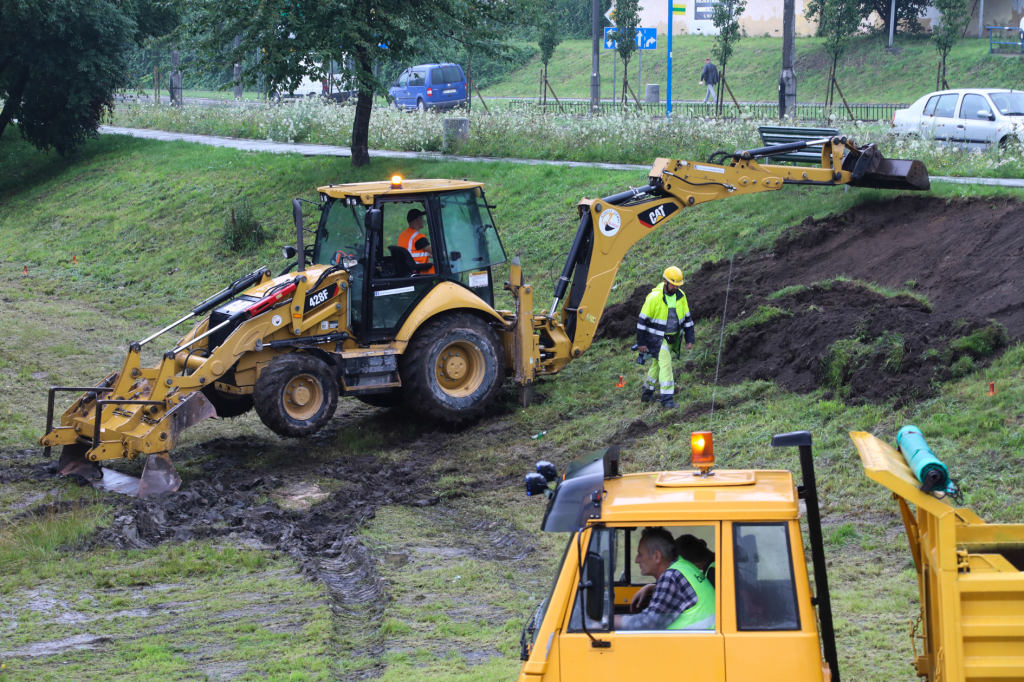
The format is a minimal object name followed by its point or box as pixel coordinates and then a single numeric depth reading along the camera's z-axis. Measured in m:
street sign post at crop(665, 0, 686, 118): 30.27
